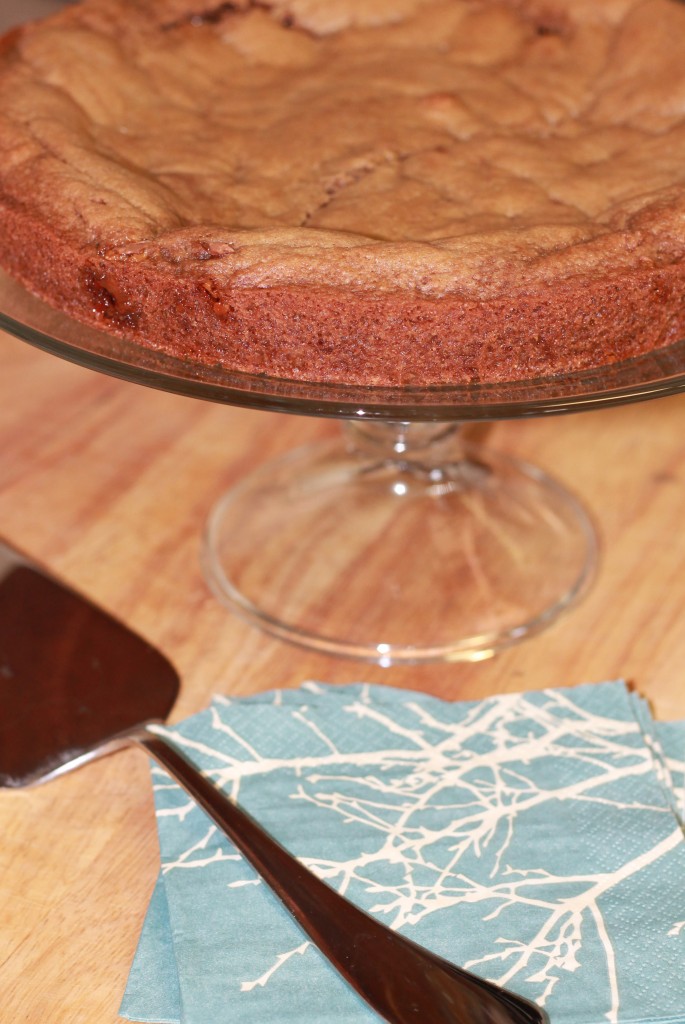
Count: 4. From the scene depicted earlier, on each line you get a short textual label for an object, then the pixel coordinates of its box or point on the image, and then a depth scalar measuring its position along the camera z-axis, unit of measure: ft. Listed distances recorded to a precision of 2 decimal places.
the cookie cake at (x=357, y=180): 2.38
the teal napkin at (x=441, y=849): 2.17
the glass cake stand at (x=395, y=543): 3.17
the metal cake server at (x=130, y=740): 2.11
